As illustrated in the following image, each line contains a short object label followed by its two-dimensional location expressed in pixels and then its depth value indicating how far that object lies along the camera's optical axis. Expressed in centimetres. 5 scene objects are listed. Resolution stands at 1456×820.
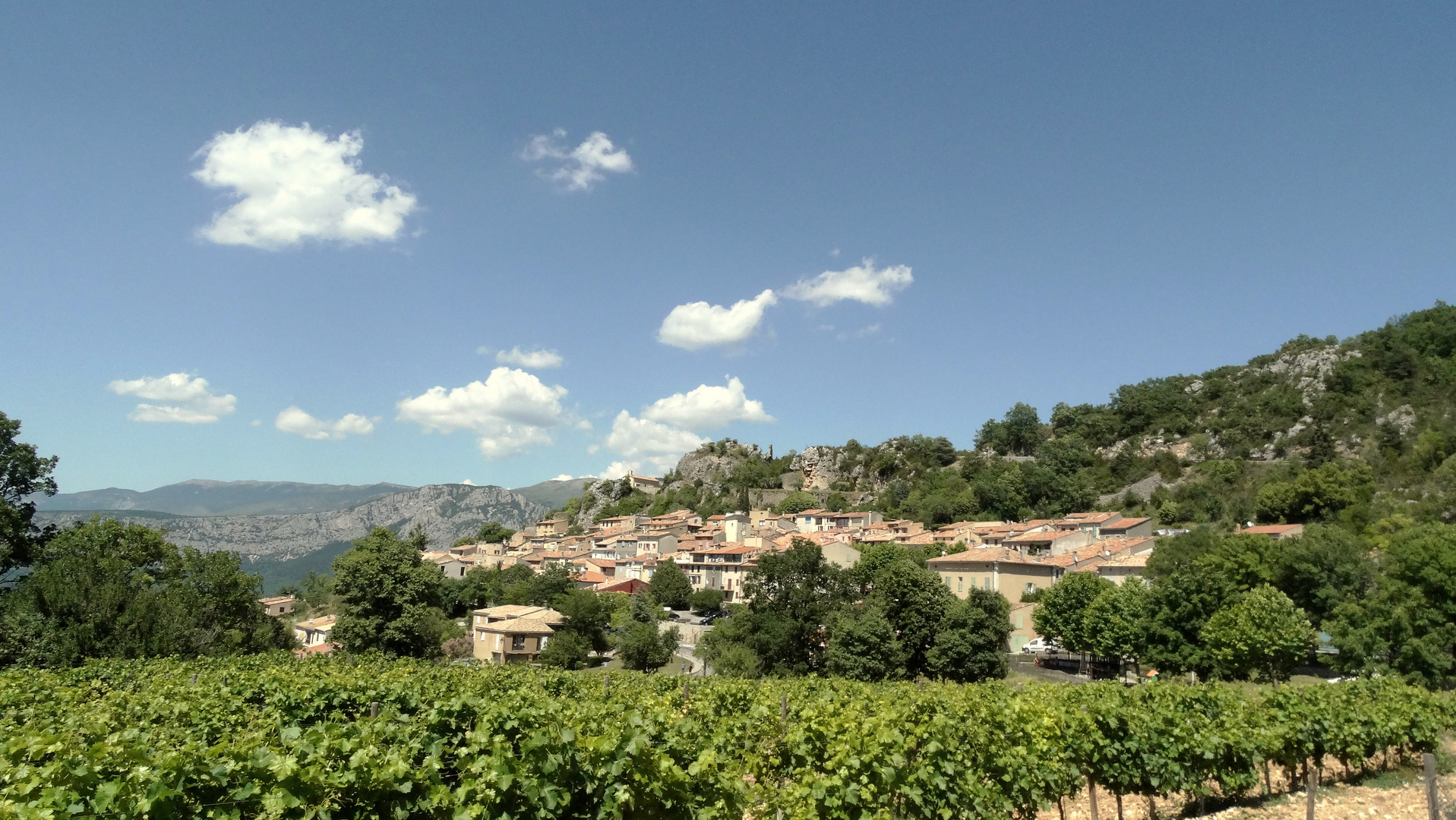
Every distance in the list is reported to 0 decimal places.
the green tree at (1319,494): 6056
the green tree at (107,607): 2089
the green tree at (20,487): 2642
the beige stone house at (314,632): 7319
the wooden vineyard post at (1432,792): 959
